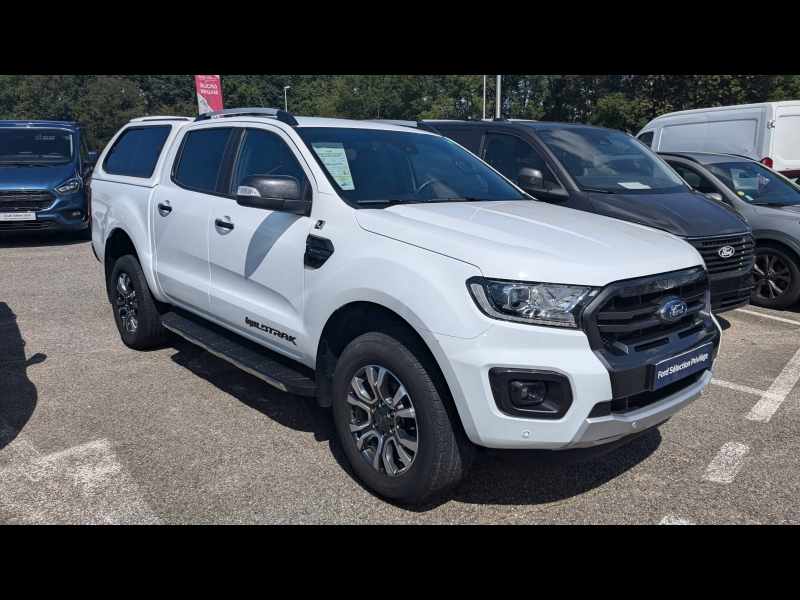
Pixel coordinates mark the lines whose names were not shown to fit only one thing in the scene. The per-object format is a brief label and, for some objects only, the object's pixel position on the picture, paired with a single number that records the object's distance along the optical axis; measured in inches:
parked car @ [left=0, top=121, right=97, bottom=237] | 436.8
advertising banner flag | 718.4
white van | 424.8
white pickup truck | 109.1
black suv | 234.1
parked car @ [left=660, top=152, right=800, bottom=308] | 284.0
